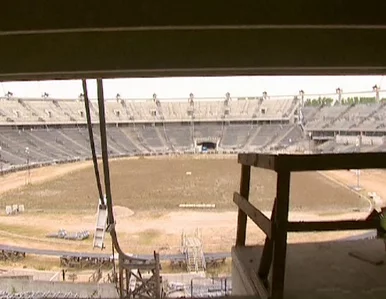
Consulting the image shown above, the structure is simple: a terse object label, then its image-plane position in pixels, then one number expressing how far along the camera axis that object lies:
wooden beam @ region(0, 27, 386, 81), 2.28
